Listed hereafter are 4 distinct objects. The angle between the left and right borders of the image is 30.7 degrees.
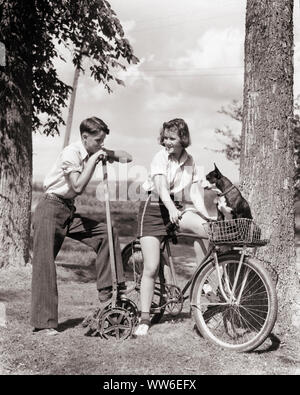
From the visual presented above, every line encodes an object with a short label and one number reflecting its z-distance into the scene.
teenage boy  4.86
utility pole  28.97
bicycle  4.45
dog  4.98
